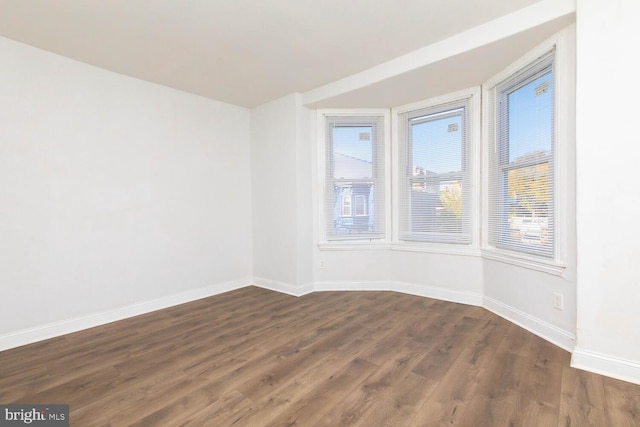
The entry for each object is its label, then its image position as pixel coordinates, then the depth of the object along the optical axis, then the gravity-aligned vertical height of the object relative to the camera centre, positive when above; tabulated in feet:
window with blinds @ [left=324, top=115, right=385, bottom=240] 13.57 +1.34
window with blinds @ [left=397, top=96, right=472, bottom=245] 11.53 +1.34
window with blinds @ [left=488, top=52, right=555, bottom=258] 8.38 +1.36
